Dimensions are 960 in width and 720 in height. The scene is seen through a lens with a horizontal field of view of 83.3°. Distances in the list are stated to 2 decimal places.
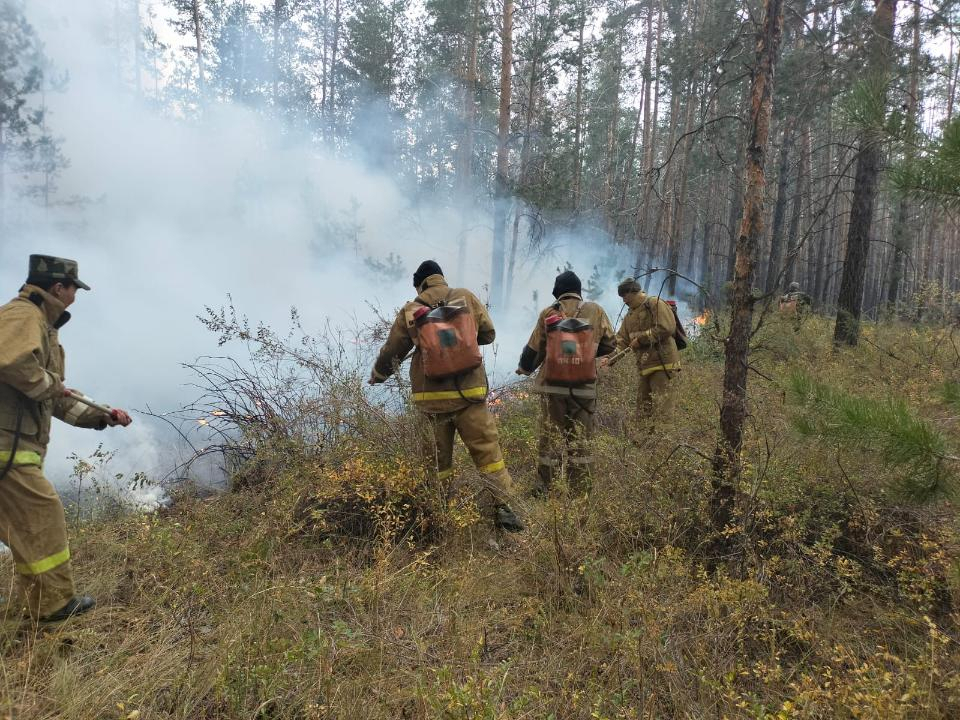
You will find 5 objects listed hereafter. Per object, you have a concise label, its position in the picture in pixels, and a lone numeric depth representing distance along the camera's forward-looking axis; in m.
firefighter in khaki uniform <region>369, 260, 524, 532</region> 3.68
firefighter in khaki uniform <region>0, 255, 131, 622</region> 2.38
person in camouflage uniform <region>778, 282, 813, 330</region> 9.42
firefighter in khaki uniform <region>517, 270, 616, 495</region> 4.30
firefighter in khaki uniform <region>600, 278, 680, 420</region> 5.17
